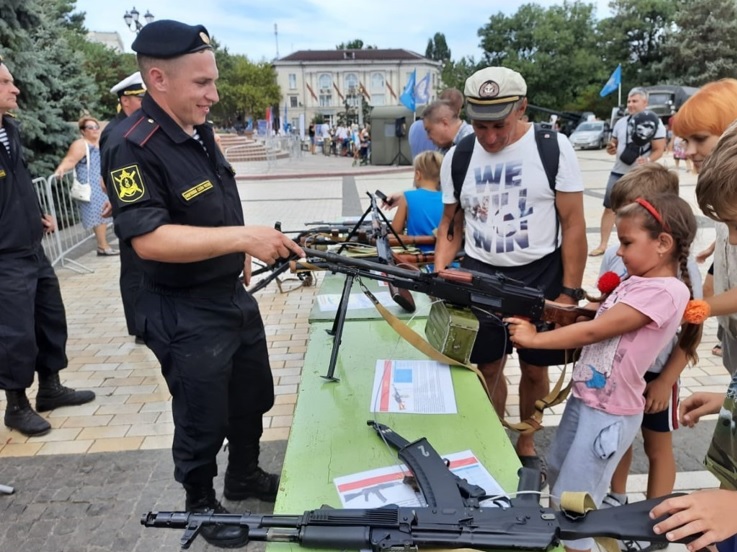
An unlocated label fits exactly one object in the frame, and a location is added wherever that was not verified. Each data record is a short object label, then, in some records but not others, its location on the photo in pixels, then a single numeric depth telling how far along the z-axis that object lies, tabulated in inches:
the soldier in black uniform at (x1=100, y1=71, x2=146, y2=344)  156.3
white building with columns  3366.1
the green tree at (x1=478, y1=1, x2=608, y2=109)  1713.8
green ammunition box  85.5
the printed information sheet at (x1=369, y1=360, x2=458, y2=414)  82.7
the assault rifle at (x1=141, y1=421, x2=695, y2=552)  50.1
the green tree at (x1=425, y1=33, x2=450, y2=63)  4837.6
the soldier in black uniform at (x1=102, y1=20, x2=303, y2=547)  74.1
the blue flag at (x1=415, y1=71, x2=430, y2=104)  770.2
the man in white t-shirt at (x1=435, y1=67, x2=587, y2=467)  95.4
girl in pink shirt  73.6
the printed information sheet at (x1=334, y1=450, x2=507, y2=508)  61.5
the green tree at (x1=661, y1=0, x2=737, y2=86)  1368.1
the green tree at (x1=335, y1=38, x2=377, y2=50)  4243.9
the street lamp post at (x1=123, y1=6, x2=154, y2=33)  646.5
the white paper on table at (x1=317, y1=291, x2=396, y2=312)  130.7
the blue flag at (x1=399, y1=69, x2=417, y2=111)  772.1
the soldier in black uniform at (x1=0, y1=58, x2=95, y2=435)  122.5
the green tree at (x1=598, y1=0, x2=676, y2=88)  1617.9
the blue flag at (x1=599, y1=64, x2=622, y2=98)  813.2
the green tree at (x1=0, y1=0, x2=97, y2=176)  309.7
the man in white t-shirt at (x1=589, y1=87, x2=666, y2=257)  244.7
